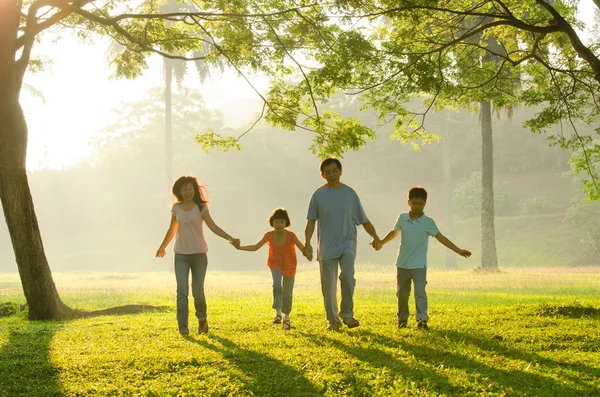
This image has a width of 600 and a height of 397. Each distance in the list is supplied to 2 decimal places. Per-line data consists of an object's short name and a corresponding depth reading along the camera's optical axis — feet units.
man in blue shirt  27.99
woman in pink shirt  27.76
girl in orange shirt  30.48
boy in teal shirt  28.50
